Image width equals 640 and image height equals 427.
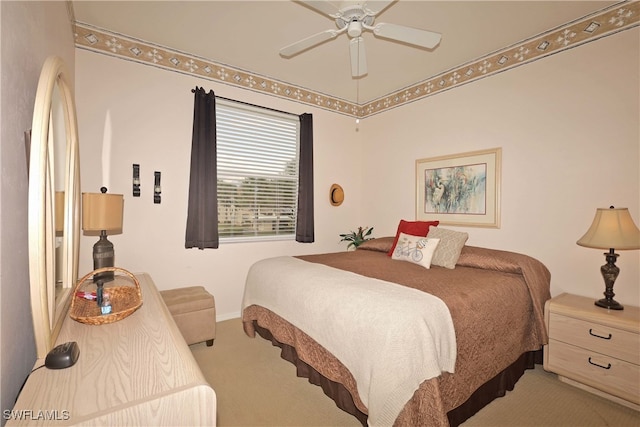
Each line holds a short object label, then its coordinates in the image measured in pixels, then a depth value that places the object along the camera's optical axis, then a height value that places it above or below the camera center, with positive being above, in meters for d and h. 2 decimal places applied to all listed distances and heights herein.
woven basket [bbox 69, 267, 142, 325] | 1.26 -0.49
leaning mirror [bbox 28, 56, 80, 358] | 0.94 +0.01
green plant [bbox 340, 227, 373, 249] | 4.22 -0.41
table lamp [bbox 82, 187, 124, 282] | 1.93 -0.08
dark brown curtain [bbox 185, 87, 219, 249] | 3.16 +0.33
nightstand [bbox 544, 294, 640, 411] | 1.87 -0.93
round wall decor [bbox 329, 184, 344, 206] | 4.32 +0.21
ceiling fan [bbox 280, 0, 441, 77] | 1.84 +1.24
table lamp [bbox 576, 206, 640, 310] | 2.04 -0.19
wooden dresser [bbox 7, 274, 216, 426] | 0.72 -0.50
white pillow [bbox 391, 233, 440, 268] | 2.67 -0.38
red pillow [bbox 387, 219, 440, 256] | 3.17 -0.21
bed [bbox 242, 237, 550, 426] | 1.45 -0.72
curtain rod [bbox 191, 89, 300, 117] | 3.36 +1.26
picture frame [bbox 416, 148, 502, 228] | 3.07 +0.24
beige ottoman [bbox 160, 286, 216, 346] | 2.50 -0.93
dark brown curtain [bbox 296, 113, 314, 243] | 3.93 +0.34
